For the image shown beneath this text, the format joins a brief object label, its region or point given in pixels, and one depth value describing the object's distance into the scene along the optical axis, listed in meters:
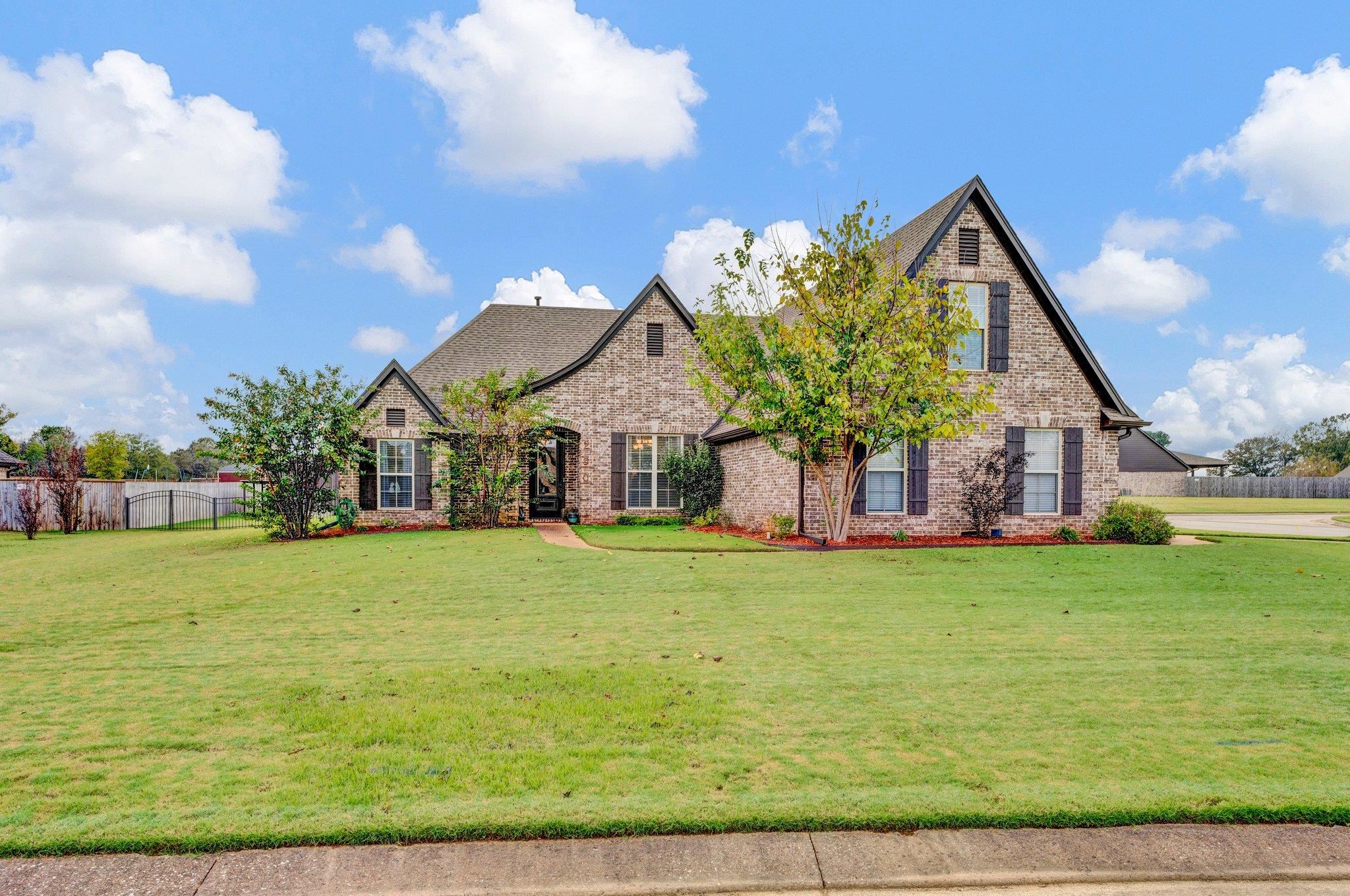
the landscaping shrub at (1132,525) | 15.48
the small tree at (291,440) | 16.75
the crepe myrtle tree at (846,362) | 13.69
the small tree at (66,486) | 21.58
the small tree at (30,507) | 20.59
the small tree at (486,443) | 18.77
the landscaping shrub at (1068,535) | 15.80
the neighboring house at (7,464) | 33.38
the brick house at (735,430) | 16.08
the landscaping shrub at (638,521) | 19.83
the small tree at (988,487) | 15.95
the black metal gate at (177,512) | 23.40
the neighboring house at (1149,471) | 53.12
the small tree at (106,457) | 49.41
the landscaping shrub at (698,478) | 19.80
